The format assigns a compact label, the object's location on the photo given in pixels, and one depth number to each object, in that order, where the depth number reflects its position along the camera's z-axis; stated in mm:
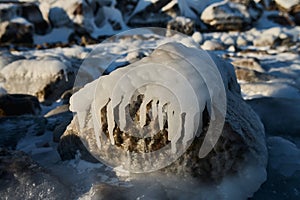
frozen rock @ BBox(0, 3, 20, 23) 13555
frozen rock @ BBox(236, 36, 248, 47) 12359
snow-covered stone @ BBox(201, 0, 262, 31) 15352
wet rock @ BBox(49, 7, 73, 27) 14922
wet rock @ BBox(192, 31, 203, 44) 12783
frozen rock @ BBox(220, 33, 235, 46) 12430
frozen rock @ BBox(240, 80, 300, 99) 5535
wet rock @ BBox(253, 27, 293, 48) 11938
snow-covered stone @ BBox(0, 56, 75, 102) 6637
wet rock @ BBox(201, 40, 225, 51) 11433
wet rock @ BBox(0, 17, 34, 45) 13219
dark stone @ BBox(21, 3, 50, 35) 14477
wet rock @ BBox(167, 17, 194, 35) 15008
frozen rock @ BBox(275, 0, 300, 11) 16656
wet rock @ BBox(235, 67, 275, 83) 6777
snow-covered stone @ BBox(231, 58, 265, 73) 8209
